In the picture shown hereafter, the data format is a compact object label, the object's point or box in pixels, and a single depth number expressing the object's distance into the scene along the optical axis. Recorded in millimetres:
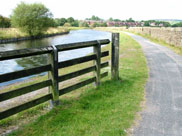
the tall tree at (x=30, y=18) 52719
